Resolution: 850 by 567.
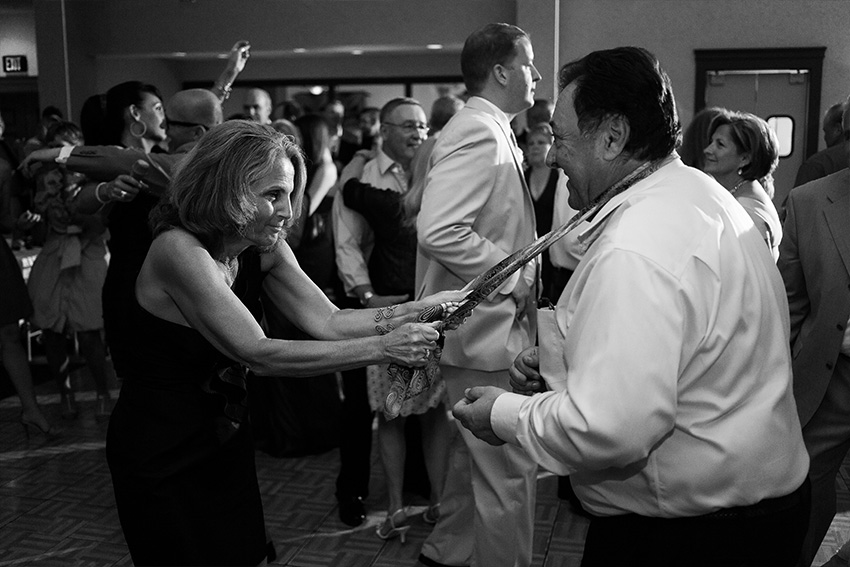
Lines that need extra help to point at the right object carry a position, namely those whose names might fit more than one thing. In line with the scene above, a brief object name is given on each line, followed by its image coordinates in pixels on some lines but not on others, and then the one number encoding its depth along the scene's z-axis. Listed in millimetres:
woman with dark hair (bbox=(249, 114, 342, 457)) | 4672
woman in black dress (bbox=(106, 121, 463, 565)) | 2012
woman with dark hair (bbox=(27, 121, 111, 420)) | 5375
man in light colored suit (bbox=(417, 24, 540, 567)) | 2924
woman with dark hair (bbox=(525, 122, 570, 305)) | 4848
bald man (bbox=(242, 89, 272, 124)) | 5906
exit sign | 12844
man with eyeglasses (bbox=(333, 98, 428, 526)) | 3951
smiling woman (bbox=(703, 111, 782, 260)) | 3680
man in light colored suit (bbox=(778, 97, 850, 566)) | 2744
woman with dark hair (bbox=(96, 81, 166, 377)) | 3490
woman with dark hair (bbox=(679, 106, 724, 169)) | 3936
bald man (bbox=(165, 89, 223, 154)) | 3521
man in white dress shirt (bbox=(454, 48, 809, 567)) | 1406
